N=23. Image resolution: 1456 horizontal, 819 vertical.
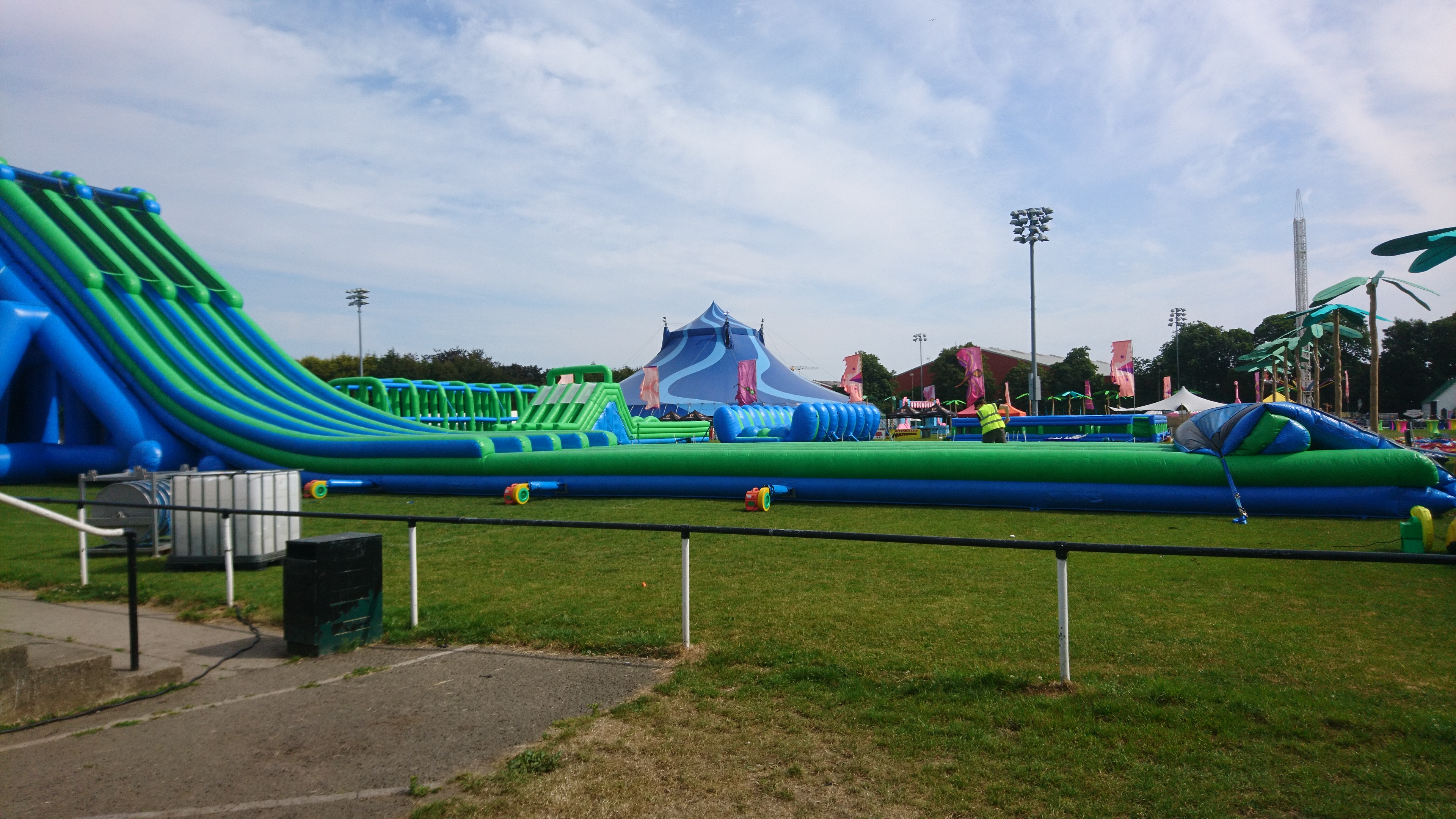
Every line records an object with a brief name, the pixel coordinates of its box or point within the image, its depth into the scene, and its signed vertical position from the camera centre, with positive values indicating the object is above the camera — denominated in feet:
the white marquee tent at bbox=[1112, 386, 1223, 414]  134.31 +2.00
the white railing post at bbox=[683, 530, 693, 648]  16.49 -3.70
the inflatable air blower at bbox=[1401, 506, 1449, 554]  24.44 -3.73
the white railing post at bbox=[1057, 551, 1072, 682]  13.88 -3.46
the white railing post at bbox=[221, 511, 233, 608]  21.75 -3.40
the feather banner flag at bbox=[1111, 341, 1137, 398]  113.70 +7.39
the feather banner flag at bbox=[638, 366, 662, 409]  133.69 +5.57
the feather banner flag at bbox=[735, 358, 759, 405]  125.29 +6.10
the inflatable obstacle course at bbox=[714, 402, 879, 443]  82.48 -0.28
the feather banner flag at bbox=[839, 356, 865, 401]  139.13 +6.87
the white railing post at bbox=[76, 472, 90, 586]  24.71 -2.62
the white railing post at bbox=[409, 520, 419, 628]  19.03 -3.97
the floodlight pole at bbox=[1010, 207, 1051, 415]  113.60 +29.63
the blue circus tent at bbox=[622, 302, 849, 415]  164.35 +10.64
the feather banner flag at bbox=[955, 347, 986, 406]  106.11 +6.39
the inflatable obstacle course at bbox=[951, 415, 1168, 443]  79.30 -1.16
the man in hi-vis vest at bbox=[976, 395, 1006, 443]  63.31 -0.67
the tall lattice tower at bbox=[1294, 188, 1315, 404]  218.59 +40.11
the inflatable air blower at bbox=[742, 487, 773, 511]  40.75 -4.03
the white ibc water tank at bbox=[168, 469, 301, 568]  27.02 -3.28
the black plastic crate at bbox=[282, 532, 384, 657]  17.28 -3.64
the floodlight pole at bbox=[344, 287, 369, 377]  243.19 +38.80
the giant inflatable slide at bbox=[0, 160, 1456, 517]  35.45 -0.87
